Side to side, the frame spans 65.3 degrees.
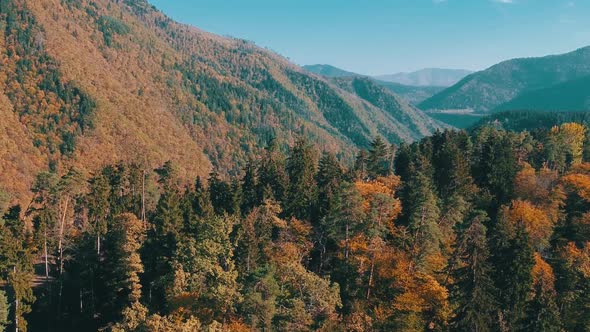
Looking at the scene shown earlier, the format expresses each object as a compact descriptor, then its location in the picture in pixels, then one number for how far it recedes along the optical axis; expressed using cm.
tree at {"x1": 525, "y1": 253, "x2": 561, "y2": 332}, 4975
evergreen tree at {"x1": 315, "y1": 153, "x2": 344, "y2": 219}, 8075
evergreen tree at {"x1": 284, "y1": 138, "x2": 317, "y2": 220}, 8550
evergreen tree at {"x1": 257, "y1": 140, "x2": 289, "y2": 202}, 8912
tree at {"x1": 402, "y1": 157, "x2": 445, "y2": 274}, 5838
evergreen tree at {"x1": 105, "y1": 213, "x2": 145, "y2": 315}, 6714
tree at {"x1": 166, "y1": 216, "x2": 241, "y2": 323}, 5228
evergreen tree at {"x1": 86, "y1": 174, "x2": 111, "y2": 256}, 8644
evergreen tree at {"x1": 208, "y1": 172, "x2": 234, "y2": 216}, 8719
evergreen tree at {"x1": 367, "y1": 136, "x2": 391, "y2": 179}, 10825
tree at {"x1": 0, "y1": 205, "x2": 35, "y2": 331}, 6444
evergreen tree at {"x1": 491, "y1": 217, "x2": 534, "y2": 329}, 5459
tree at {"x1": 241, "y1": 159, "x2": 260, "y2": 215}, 9383
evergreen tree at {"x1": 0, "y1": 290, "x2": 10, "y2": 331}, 6097
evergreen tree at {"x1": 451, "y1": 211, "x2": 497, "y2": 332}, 4631
